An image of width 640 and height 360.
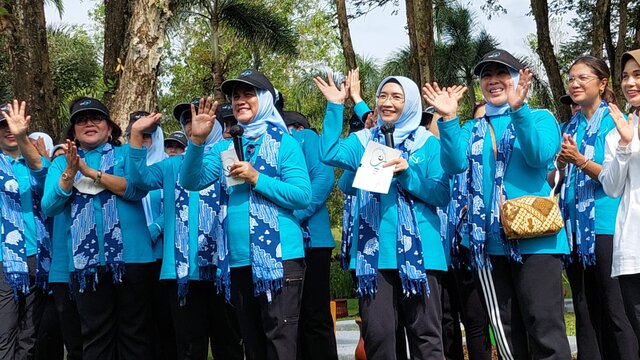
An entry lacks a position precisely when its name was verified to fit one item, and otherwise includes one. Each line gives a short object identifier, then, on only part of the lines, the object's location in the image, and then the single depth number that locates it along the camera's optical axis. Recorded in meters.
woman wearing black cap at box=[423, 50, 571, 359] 5.18
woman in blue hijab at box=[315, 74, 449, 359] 5.37
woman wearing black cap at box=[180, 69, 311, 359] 5.48
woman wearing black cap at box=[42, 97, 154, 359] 6.45
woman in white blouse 4.88
